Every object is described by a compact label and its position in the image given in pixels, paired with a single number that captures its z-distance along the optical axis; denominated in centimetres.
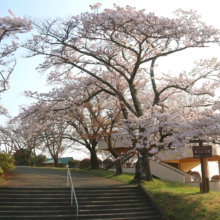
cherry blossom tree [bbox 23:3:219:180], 1375
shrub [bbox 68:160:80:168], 3547
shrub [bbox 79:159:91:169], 3225
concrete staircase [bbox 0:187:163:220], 1099
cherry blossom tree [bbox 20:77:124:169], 1655
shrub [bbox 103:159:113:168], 3278
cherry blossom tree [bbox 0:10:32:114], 1402
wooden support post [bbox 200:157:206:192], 1328
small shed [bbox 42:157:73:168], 4331
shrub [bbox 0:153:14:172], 1681
